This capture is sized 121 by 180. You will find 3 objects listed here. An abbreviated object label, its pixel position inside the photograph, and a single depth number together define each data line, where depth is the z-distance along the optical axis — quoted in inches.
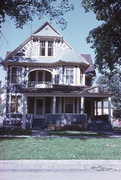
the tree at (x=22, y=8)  768.3
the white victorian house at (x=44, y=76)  1205.7
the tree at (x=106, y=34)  912.3
